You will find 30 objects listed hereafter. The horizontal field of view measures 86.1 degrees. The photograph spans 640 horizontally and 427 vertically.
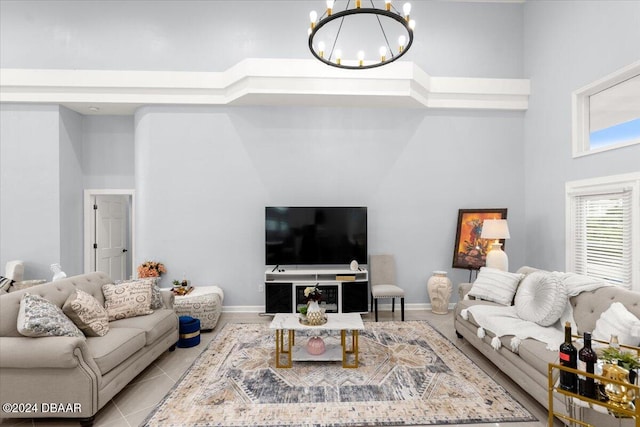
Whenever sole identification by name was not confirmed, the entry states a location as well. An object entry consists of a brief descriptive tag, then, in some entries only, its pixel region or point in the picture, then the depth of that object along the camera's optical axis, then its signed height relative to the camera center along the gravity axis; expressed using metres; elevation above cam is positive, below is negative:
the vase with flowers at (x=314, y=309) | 3.24 -0.89
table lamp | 4.62 -0.27
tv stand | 4.89 -1.06
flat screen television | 5.10 -0.29
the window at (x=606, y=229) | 3.56 -0.14
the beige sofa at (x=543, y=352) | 2.42 -1.08
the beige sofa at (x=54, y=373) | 2.25 -1.09
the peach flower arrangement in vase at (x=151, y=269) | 4.98 -0.79
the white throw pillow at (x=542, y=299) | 3.02 -0.76
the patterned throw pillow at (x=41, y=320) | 2.31 -0.73
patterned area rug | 2.48 -1.46
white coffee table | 3.21 -1.19
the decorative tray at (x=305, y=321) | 3.26 -1.01
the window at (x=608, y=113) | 3.70 +1.22
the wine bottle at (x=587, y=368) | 1.81 -0.82
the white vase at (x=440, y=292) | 5.16 -1.15
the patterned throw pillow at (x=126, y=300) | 3.35 -0.85
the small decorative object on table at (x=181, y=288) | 4.69 -1.02
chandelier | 5.31 +2.80
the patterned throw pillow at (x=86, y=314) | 2.77 -0.82
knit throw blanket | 2.81 -0.98
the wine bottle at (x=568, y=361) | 1.89 -0.80
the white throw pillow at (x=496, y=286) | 3.72 -0.79
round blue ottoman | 3.88 -1.35
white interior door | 5.85 -0.36
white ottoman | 4.36 -1.19
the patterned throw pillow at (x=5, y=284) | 4.37 -0.90
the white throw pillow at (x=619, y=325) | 2.27 -0.75
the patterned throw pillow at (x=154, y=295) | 3.65 -0.86
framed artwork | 5.14 -0.36
